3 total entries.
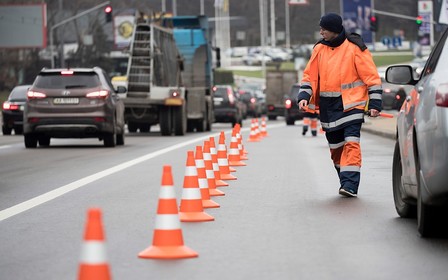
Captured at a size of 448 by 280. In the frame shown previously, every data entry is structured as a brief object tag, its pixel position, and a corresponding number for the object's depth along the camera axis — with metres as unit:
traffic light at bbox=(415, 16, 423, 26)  65.53
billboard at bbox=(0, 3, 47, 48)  84.06
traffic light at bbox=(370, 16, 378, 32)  71.06
